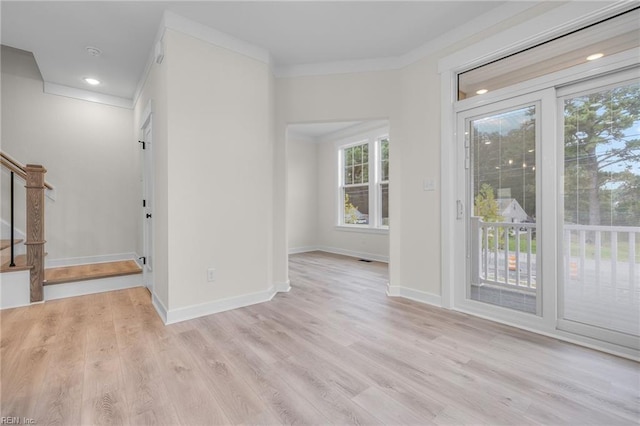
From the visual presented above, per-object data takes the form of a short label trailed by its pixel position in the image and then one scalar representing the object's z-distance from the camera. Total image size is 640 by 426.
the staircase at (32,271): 3.00
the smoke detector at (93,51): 3.13
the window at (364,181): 5.85
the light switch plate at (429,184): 3.07
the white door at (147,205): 3.40
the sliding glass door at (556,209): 2.07
